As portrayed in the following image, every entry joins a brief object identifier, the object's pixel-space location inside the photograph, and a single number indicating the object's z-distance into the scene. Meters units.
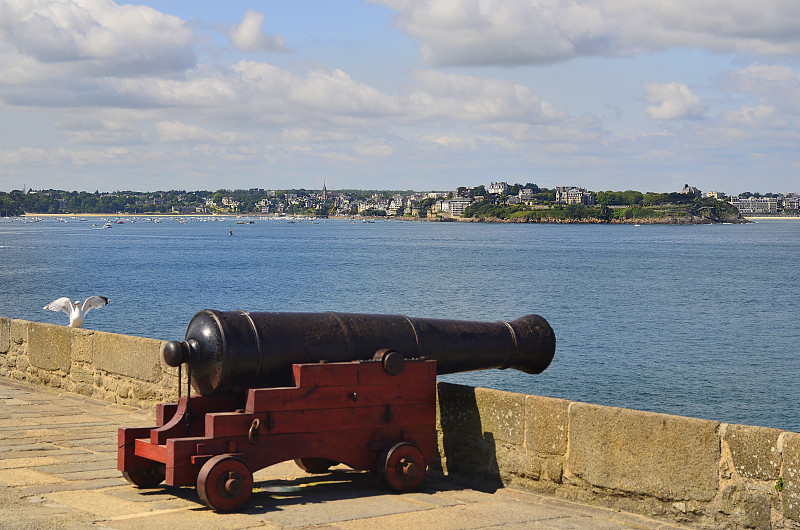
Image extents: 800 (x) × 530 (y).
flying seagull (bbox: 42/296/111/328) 12.92
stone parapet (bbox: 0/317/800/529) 5.18
